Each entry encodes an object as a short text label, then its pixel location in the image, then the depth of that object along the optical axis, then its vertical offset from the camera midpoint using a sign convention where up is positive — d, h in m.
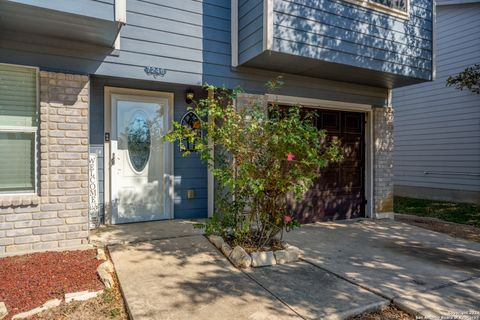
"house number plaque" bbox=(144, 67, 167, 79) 4.24 +1.21
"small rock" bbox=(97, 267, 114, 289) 2.82 -1.12
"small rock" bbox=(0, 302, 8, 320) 2.31 -1.15
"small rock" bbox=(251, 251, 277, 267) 3.37 -1.10
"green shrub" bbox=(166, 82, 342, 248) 3.39 -0.04
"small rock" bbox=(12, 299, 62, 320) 2.32 -1.17
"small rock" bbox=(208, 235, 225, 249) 3.83 -1.04
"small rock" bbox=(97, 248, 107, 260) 3.41 -1.08
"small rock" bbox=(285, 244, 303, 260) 3.60 -1.08
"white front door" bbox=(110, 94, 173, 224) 4.89 -0.01
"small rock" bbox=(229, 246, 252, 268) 3.31 -1.08
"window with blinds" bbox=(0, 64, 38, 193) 3.59 +0.36
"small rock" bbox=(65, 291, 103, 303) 2.56 -1.15
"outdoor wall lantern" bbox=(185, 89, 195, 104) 5.31 +1.08
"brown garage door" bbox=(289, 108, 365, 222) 5.76 -0.43
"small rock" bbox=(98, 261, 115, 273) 3.12 -1.10
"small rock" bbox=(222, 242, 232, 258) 3.57 -1.07
